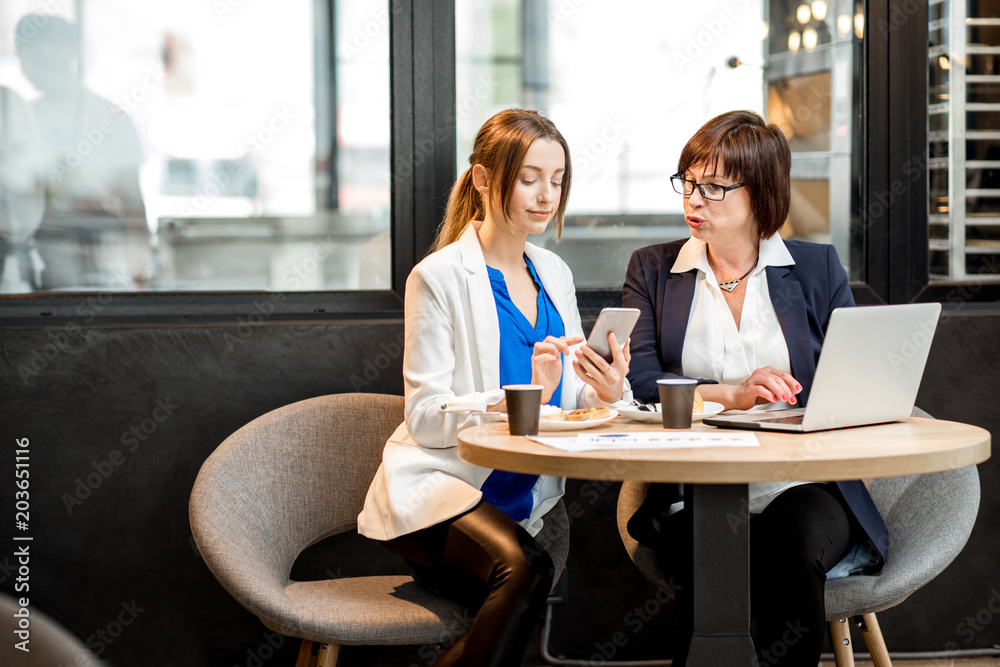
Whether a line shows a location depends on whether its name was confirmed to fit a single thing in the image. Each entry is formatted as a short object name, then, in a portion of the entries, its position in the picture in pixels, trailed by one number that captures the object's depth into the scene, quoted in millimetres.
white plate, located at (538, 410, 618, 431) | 3722
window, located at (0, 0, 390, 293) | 4621
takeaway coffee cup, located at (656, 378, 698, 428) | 3712
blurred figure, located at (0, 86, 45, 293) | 4606
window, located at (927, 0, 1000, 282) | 4902
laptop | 3605
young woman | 3810
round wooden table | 3432
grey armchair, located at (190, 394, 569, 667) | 3795
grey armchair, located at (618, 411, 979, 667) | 3900
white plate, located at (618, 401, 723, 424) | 3798
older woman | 3988
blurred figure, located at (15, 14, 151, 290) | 4623
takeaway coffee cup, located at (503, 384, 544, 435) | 3683
